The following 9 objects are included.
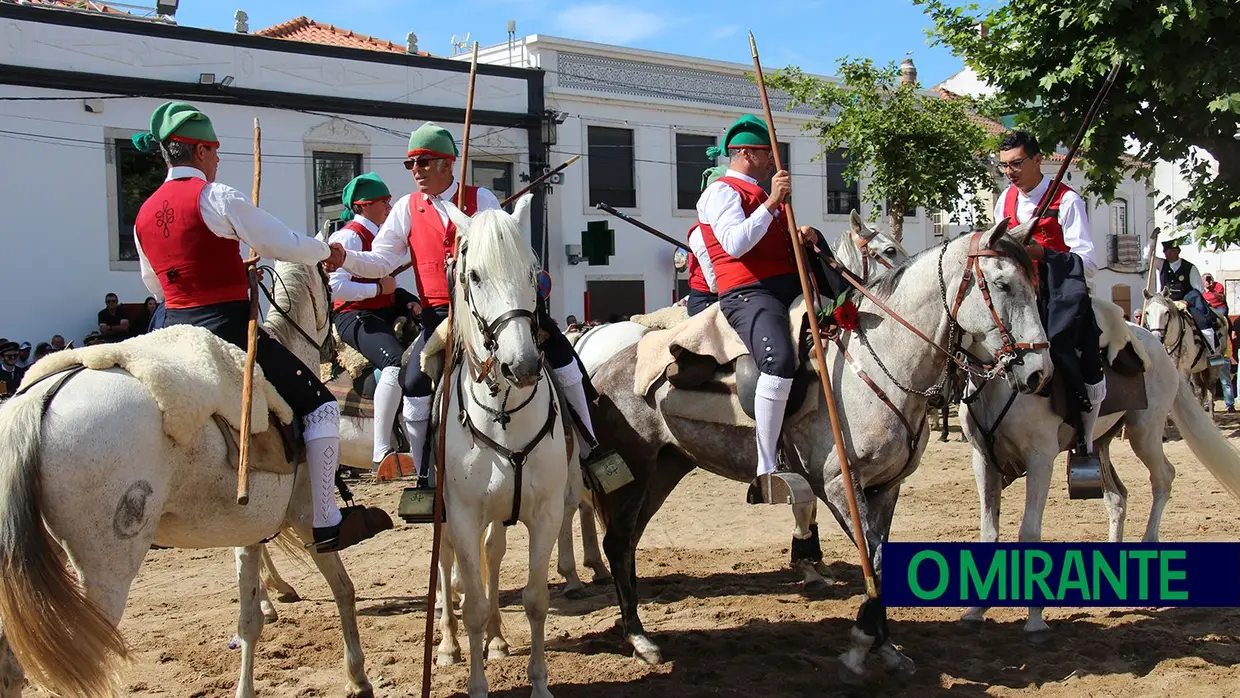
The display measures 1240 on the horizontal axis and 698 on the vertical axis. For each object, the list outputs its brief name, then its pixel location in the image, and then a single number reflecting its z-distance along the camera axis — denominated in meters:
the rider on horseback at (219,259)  4.23
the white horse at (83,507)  3.43
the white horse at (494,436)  4.32
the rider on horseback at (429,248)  5.14
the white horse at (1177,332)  13.72
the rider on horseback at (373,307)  5.79
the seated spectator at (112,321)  16.14
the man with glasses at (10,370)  13.99
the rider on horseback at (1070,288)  5.75
